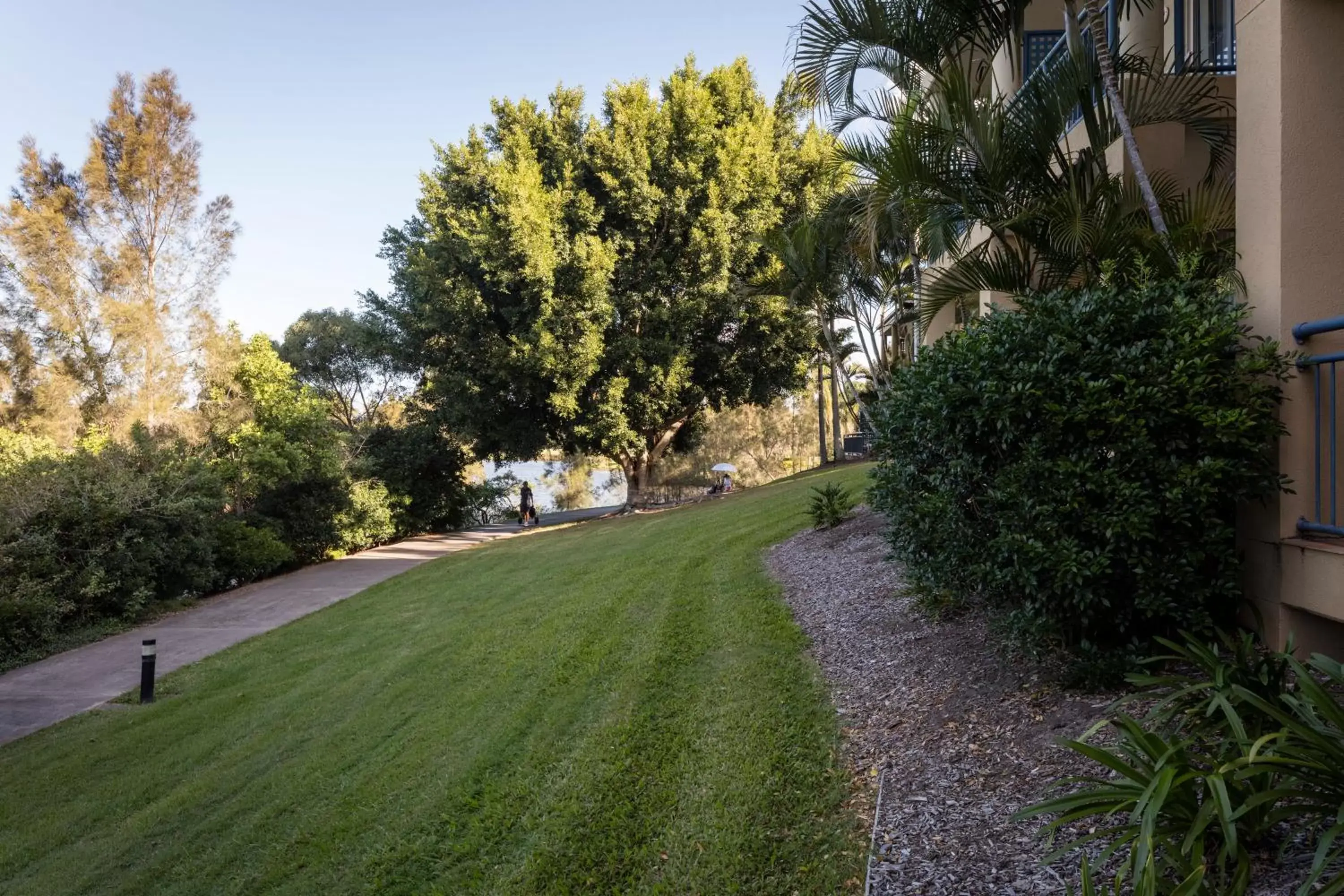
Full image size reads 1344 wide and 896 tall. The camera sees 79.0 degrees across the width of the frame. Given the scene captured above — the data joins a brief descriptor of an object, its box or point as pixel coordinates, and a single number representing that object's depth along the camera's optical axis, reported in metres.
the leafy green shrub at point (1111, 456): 3.51
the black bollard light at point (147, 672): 9.23
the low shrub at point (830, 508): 10.39
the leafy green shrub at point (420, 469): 23.58
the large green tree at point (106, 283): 22.30
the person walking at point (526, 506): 27.17
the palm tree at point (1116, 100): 4.92
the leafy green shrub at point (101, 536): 11.98
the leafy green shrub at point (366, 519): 20.89
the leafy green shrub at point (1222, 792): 2.27
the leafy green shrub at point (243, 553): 16.91
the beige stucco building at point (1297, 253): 3.66
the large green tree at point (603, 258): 19.33
